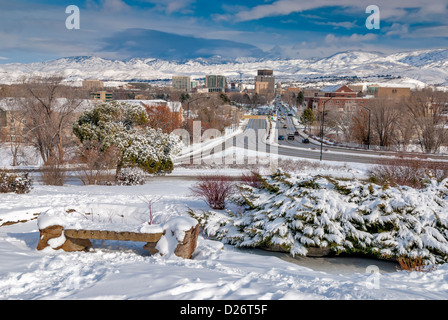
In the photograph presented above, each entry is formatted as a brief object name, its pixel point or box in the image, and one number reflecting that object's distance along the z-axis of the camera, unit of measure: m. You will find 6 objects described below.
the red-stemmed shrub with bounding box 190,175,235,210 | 15.45
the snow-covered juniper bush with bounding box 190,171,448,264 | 10.41
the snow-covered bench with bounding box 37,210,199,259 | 8.93
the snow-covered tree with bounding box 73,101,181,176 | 24.67
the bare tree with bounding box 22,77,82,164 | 35.44
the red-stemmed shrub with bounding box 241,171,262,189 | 15.48
